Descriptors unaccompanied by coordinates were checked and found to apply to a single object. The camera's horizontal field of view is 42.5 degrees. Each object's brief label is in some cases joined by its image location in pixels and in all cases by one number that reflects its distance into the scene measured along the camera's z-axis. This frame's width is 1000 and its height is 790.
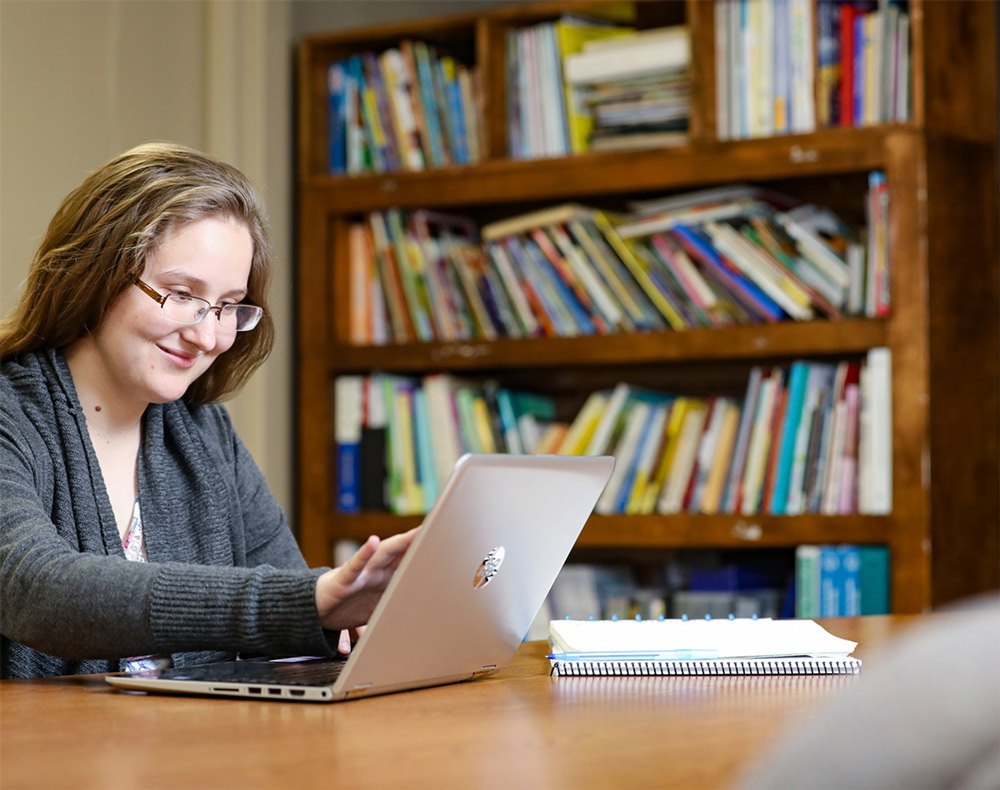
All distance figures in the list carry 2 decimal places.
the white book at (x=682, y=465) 2.76
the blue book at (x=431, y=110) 2.98
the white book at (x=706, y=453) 2.74
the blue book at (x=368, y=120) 3.03
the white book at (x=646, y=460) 2.79
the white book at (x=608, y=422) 2.84
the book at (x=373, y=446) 2.99
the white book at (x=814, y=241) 2.63
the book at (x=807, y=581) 2.59
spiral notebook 1.15
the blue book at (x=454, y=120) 2.96
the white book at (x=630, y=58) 2.72
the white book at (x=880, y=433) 2.53
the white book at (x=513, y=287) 2.89
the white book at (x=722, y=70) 2.68
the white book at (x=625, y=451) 2.80
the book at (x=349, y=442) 3.00
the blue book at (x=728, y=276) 2.68
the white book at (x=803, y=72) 2.63
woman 1.33
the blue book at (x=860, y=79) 2.61
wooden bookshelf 2.51
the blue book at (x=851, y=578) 2.54
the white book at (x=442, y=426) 2.94
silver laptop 0.93
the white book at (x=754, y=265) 2.65
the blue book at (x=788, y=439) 2.65
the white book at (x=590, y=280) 2.81
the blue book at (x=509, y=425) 2.91
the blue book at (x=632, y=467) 2.80
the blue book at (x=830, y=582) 2.56
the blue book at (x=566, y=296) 2.85
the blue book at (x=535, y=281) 2.86
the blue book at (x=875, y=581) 2.51
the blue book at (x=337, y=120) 3.07
